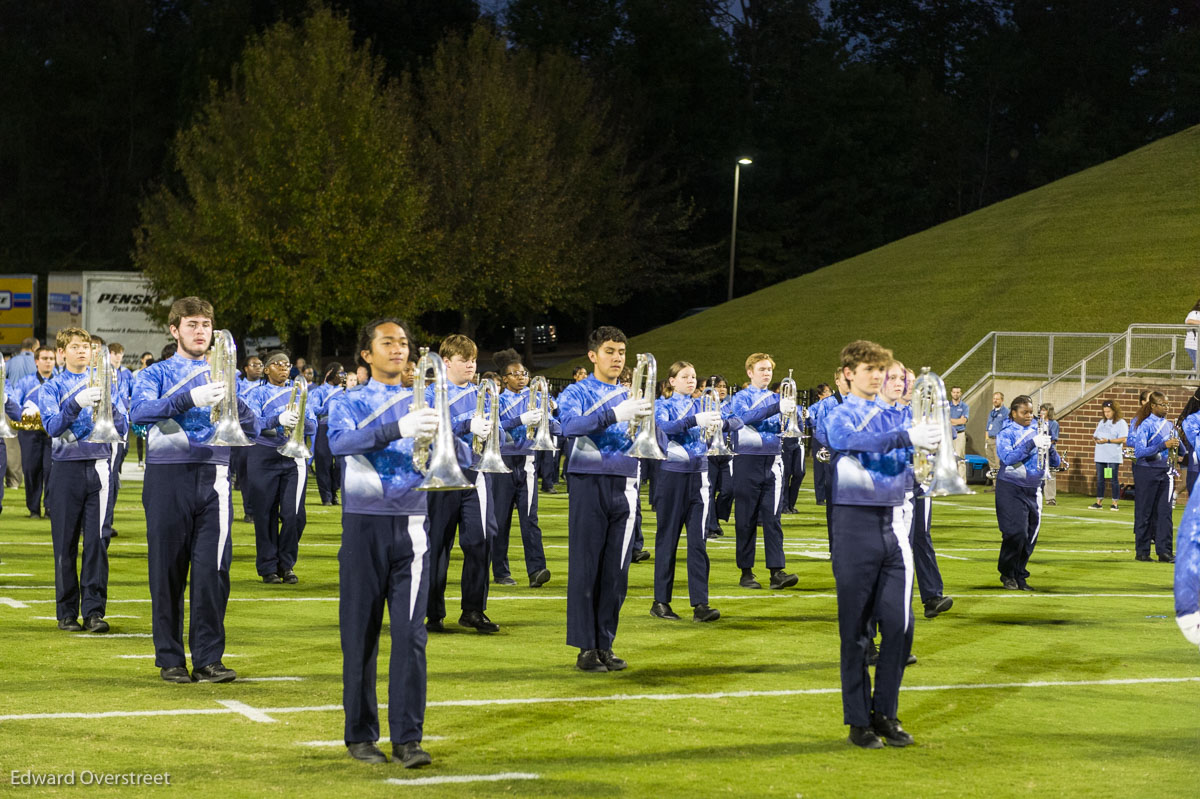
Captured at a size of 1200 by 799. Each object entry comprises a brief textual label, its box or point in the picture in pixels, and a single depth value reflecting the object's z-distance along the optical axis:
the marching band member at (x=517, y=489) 13.67
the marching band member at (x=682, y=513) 11.56
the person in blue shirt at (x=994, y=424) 28.62
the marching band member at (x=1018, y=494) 14.25
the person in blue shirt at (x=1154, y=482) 17.33
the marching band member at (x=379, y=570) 6.82
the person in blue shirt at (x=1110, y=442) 26.77
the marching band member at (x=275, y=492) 13.65
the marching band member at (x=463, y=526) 10.78
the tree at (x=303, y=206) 39.91
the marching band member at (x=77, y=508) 10.34
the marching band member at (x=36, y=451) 18.20
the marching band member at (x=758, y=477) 13.55
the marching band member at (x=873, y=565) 7.51
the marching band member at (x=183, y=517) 8.64
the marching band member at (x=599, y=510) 9.36
